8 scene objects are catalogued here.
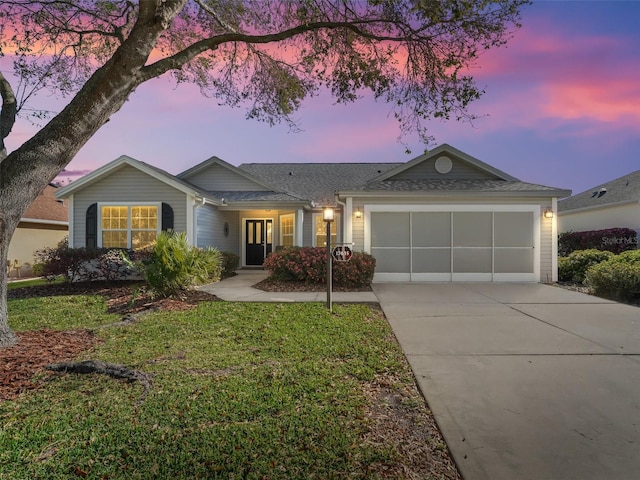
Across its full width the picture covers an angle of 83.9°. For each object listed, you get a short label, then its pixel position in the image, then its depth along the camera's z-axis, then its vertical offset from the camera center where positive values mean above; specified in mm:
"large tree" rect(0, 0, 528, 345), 4953 +3776
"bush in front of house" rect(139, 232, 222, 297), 8273 -764
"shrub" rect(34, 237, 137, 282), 10492 -914
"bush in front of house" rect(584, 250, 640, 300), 8406 -1003
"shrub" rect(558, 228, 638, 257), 14641 -117
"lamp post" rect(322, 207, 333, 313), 7203 -229
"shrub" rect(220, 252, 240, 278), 12720 -1015
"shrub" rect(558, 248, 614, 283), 11742 -872
